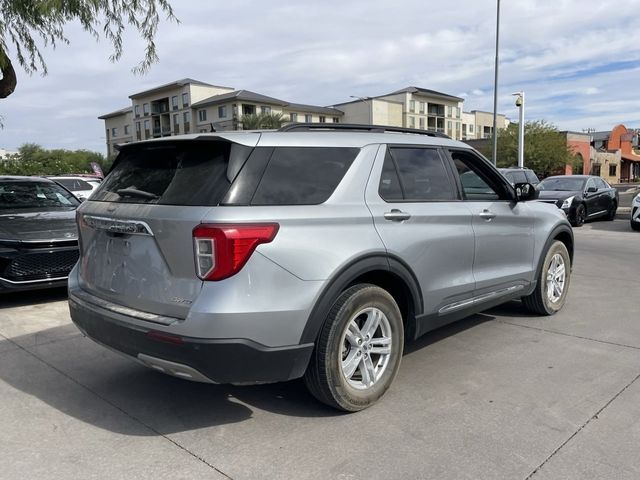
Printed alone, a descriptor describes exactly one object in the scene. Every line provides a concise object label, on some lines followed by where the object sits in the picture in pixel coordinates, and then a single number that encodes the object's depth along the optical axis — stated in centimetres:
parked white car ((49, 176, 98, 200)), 1649
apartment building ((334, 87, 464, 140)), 8256
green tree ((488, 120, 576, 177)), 4738
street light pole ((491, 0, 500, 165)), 2195
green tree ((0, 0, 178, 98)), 905
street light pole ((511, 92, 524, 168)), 2262
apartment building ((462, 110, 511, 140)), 10300
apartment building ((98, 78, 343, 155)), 7331
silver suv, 290
